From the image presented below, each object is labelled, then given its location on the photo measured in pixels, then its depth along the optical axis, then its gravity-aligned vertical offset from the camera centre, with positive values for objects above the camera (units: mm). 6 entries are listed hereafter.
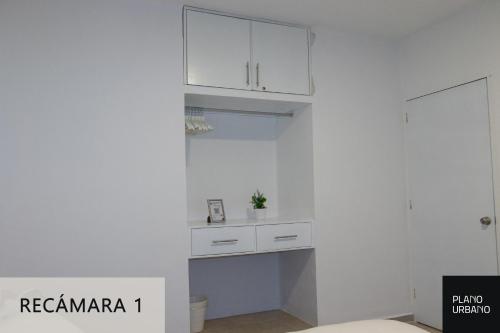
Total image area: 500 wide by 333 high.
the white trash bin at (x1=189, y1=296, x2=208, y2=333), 3193 -949
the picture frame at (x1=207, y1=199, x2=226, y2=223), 3330 -141
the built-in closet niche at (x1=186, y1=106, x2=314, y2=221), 3494 +272
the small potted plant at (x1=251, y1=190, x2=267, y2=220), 3516 -122
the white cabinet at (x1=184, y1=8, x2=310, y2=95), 2979 +1077
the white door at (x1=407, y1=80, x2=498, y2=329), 2973 -10
